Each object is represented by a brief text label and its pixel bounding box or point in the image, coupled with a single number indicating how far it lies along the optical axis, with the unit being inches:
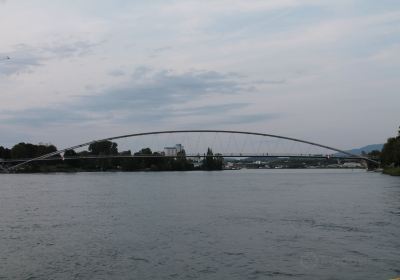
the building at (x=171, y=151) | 5476.4
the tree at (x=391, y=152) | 3308.1
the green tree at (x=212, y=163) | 6673.2
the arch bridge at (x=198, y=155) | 4551.2
